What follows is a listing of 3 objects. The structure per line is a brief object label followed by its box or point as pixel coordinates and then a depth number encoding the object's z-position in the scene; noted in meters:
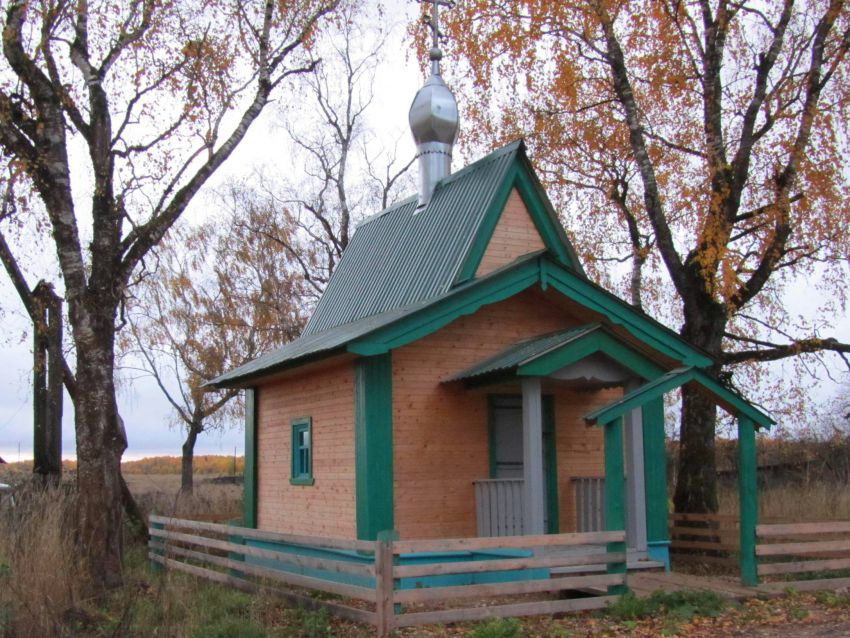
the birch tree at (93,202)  11.84
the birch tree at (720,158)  16.09
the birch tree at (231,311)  30.11
